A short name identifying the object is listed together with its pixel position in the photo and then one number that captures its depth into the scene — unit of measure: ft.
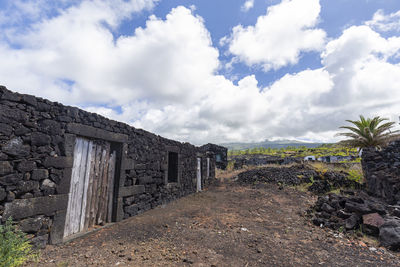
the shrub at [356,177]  32.20
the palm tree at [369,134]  32.68
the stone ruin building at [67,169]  10.59
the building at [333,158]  91.83
